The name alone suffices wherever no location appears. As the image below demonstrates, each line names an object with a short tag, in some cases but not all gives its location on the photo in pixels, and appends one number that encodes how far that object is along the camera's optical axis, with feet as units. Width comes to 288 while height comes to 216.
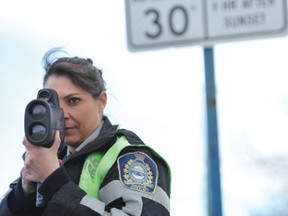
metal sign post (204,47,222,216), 17.84
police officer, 17.37
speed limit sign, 17.93
